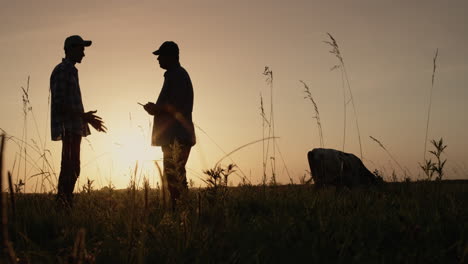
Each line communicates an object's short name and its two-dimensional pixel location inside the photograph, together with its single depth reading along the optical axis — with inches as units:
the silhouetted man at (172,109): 205.5
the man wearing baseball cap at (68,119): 197.5
